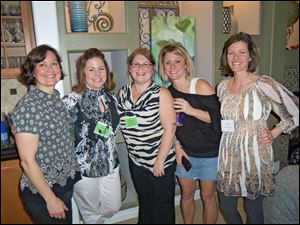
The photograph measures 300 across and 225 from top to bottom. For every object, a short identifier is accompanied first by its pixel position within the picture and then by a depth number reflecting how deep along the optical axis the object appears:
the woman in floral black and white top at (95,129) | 1.48
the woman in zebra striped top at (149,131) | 1.54
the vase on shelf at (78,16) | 1.81
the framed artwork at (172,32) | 2.23
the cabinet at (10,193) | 1.70
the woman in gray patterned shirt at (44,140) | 1.20
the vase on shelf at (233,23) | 2.53
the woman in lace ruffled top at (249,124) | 1.51
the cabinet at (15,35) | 1.74
